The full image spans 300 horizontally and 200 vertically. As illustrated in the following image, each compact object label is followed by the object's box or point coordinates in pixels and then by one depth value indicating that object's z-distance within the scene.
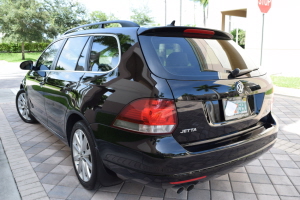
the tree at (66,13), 41.85
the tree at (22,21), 31.92
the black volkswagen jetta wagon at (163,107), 1.96
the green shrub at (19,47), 36.88
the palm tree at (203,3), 42.87
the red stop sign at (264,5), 7.86
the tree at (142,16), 53.41
